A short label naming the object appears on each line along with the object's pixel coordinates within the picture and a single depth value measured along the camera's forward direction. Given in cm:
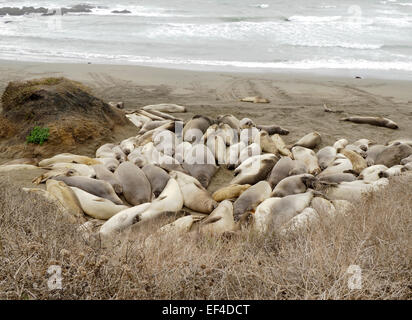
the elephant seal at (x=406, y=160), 740
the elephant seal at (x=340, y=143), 850
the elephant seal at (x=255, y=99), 1225
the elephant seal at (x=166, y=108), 1105
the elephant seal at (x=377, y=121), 1028
